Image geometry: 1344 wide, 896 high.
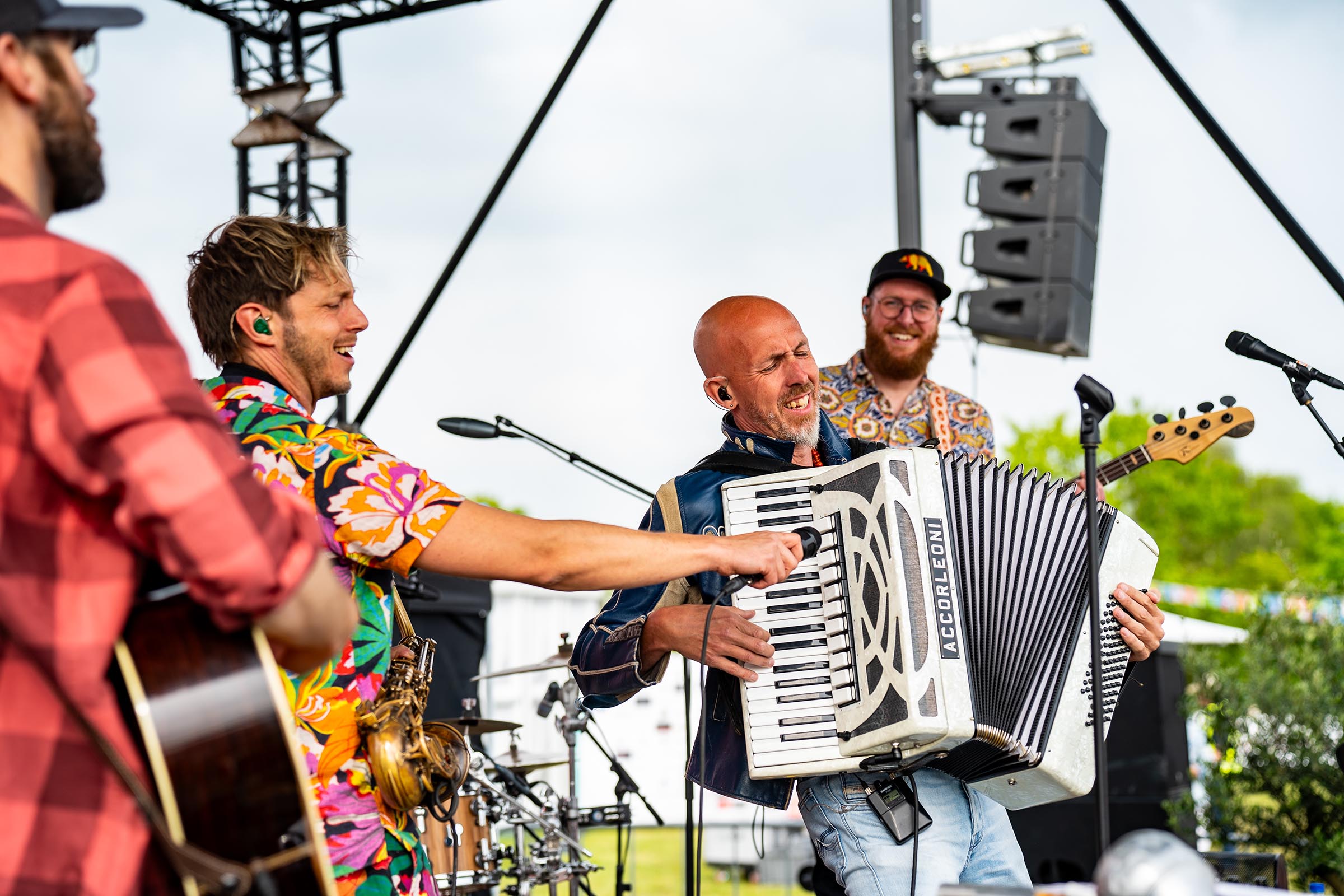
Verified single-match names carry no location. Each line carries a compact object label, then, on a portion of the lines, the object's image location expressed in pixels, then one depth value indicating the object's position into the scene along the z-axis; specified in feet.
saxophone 6.79
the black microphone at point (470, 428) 14.39
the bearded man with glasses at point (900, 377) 14.75
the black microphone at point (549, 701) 17.51
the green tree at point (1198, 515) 98.99
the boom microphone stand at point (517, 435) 14.28
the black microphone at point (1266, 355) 10.26
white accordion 8.30
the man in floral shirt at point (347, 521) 6.27
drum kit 16.57
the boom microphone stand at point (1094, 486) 7.35
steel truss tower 25.96
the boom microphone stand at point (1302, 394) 10.44
